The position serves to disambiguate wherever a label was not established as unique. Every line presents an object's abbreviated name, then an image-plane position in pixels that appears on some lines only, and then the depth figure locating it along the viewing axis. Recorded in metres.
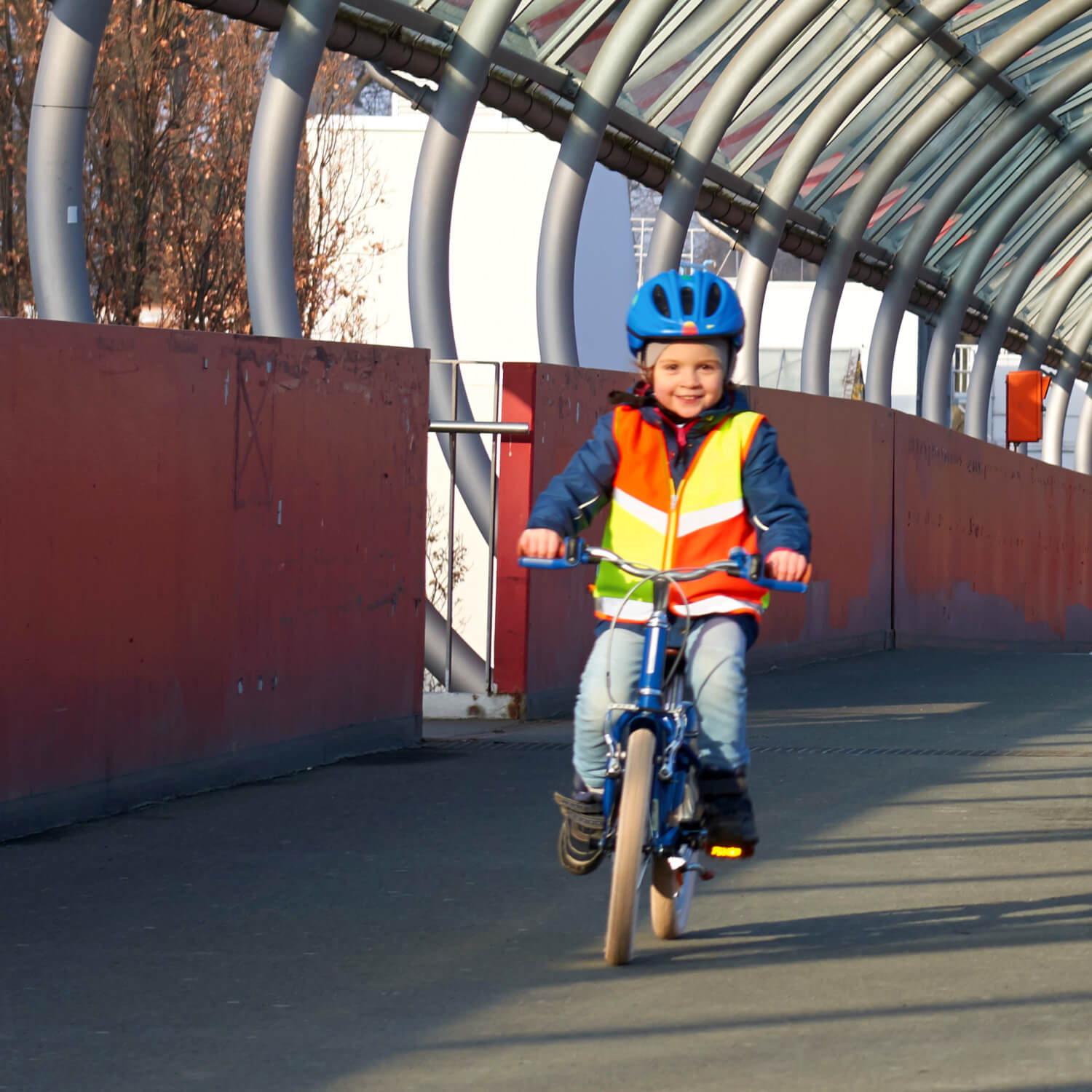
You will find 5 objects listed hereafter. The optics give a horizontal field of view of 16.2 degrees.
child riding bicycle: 8.89
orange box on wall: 50.41
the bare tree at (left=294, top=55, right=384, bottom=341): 51.84
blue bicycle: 8.53
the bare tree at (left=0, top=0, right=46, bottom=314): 39.69
